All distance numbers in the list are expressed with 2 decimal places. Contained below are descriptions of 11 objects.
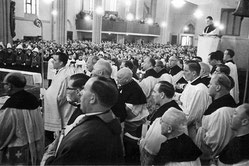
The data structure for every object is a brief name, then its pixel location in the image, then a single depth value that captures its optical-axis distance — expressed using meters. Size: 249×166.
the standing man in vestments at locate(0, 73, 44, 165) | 3.37
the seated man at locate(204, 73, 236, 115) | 3.73
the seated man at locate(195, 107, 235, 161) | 3.53
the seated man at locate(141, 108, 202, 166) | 2.86
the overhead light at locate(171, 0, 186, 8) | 13.31
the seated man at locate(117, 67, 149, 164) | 4.48
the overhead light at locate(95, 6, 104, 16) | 23.29
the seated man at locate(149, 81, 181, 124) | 3.67
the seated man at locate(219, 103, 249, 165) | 2.89
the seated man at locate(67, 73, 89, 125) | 3.47
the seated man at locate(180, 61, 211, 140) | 4.25
